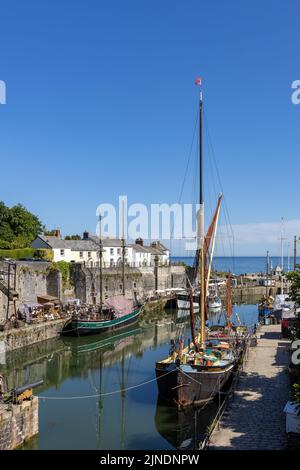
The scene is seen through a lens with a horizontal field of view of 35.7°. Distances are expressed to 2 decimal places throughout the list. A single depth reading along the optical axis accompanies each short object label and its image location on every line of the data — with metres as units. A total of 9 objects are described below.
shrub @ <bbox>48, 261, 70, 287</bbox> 51.92
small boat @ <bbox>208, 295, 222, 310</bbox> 63.38
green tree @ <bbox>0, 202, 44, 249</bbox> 67.38
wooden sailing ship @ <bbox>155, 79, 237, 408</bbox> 22.22
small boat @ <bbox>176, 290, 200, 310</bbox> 63.88
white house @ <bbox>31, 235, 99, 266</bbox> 61.44
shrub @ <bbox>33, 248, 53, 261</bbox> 56.22
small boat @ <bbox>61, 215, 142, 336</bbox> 42.41
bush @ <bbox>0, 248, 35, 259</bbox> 54.32
